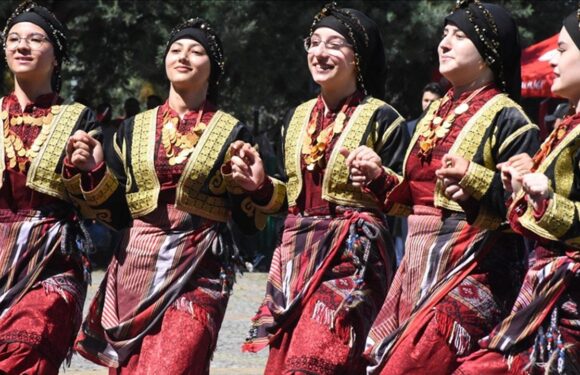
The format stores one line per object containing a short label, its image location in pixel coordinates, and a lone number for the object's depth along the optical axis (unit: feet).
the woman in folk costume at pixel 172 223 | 35.82
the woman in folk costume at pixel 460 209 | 32.25
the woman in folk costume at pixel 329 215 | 35.63
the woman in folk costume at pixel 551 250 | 29.17
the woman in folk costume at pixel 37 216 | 35.59
